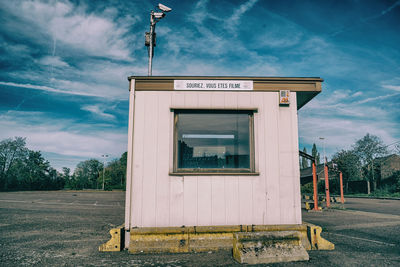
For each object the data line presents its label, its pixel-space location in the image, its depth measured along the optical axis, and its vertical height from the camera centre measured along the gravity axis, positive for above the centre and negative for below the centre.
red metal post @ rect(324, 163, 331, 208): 14.58 -0.83
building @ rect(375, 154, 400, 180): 37.16 +0.74
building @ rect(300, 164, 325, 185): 53.67 -0.66
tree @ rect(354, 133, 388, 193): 38.00 +3.01
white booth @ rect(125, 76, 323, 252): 5.37 +0.42
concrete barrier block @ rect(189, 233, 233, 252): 5.16 -1.39
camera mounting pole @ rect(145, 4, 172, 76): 7.39 +4.09
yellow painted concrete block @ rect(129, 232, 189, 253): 5.10 -1.41
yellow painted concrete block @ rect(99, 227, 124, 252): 5.17 -1.38
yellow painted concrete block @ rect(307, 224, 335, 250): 5.41 -1.40
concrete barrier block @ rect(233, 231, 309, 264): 4.52 -1.35
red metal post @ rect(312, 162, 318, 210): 12.03 -0.93
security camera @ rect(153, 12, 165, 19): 7.53 +4.43
